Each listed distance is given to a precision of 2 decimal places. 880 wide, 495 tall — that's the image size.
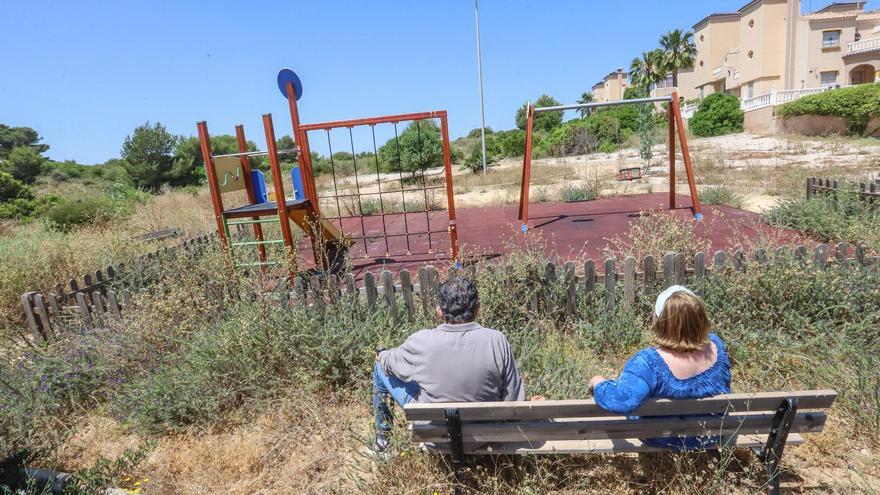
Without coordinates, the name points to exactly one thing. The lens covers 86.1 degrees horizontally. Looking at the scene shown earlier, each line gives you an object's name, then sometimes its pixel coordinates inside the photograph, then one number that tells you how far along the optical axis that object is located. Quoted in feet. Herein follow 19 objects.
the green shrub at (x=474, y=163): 83.56
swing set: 23.59
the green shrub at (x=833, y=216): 18.02
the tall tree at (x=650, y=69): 152.46
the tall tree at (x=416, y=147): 77.92
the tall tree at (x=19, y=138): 159.02
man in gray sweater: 7.53
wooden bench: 6.86
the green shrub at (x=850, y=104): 74.28
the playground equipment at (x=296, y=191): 17.37
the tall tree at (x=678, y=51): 147.43
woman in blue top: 6.93
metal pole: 74.33
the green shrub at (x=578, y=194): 36.07
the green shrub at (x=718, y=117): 99.09
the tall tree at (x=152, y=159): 115.85
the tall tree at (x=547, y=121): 147.02
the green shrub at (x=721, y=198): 29.97
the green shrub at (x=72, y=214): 38.26
